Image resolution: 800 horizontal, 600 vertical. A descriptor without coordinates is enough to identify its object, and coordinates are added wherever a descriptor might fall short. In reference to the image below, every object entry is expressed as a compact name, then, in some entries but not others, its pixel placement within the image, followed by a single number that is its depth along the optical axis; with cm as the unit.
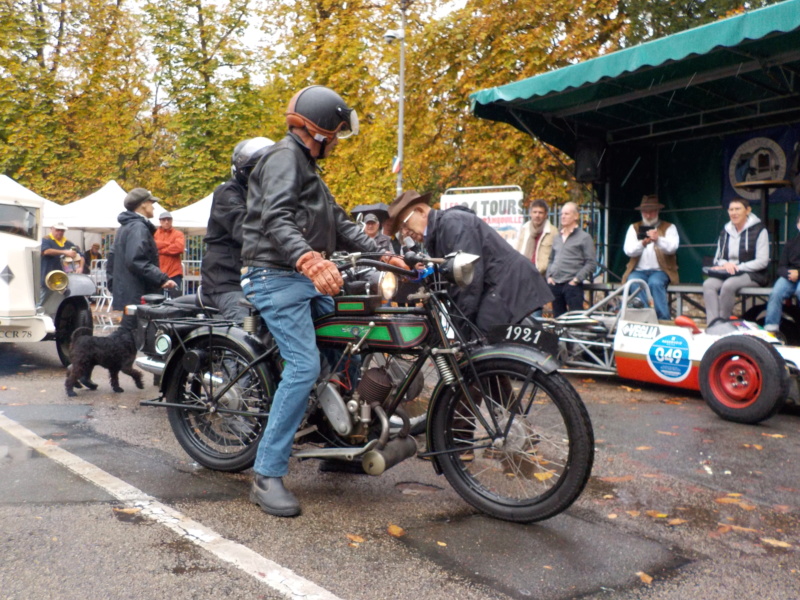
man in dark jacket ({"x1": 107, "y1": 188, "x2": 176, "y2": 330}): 763
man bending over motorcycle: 514
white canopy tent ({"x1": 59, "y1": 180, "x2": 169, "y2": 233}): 1945
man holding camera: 1031
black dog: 710
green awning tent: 851
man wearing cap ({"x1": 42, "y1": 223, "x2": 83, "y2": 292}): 1288
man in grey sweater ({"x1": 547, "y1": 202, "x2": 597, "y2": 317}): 996
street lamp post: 1846
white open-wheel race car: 637
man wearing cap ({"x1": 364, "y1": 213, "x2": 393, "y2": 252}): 1040
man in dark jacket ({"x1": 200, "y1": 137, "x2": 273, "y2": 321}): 547
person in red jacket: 1255
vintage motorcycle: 367
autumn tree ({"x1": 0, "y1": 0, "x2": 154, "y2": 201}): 2752
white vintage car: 871
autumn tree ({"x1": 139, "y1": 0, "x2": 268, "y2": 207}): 2472
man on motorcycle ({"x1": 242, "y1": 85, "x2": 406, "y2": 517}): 389
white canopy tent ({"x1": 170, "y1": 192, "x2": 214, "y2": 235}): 1856
